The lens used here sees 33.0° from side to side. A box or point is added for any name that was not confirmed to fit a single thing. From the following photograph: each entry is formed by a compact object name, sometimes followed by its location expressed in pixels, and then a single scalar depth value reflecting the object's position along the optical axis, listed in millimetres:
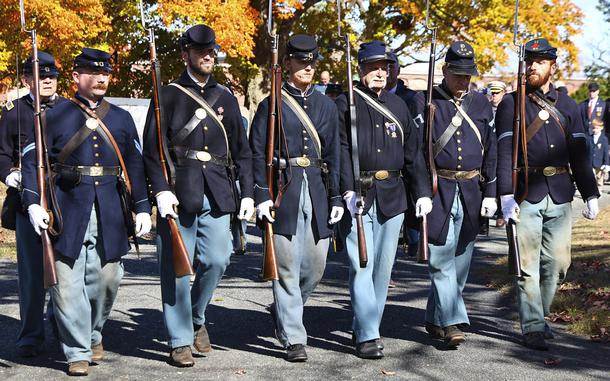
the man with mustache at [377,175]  6918
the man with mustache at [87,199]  6316
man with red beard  7266
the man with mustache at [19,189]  6840
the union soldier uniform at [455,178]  7207
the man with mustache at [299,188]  6762
